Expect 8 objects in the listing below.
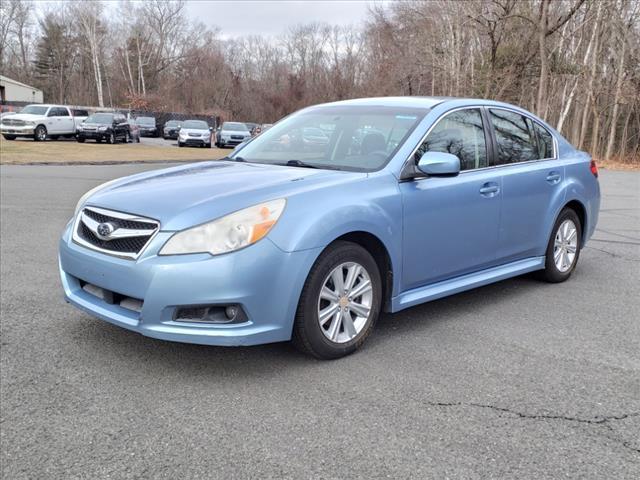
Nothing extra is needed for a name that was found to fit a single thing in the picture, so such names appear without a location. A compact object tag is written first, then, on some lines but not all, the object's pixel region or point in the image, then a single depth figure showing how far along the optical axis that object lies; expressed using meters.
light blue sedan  3.49
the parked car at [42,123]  31.03
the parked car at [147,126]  48.62
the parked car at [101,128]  33.00
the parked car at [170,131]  46.53
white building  61.27
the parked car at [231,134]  37.06
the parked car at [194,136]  36.41
